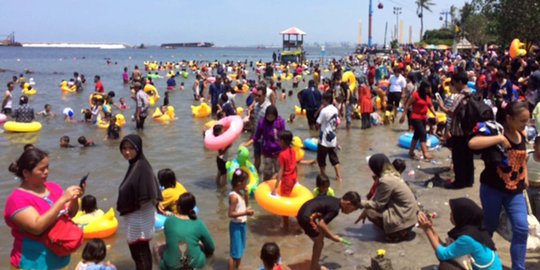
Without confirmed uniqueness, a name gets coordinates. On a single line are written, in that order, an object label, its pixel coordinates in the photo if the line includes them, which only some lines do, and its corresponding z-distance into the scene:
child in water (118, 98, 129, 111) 20.42
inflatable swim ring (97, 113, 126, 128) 15.39
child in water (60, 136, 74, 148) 12.64
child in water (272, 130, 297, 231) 6.56
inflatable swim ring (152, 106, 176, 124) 16.83
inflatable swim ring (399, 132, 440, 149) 10.98
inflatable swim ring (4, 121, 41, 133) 14.55
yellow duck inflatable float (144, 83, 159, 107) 19.73
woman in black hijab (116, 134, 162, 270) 4.33
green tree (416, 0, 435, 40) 88.25
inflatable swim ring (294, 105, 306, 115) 17.40
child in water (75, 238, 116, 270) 3.97
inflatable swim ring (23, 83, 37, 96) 25.88
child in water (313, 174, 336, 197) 6.28
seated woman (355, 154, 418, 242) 5.77
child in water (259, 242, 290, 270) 4.07
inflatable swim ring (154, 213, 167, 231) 6.31
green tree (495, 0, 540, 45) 22.97
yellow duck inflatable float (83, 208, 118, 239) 6.40
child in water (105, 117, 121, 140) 13.65
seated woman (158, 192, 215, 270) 4.26
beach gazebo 50.28
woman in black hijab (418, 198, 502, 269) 4.06
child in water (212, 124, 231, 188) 8.24
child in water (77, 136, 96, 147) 12.62
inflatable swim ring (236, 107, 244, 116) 16.78
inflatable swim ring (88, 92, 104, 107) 16.56
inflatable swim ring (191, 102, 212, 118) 17.88
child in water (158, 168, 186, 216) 5.57
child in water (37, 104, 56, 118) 18.08
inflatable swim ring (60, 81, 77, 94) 27.48
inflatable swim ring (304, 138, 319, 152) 11.49
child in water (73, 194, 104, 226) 6.54
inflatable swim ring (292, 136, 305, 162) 9.60
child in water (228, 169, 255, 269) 5.14
